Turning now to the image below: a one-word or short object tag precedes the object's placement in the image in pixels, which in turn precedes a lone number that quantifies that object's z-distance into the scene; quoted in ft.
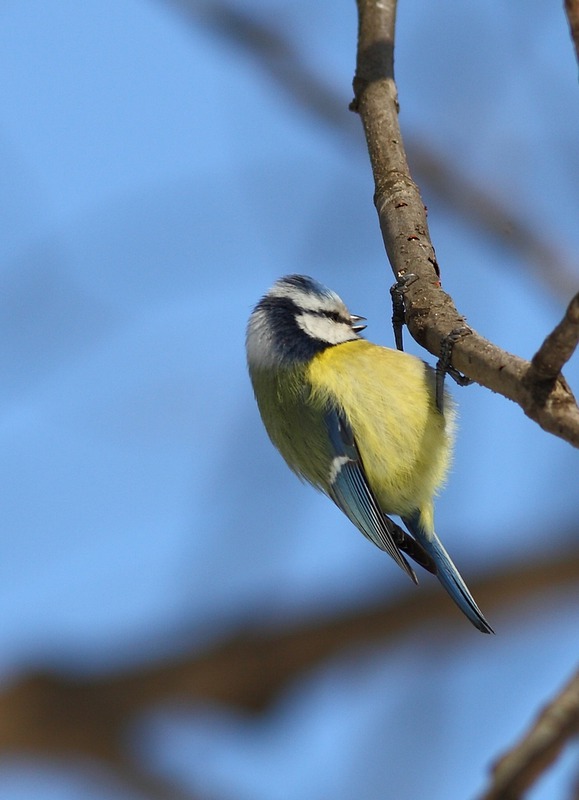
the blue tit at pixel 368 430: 13.42
